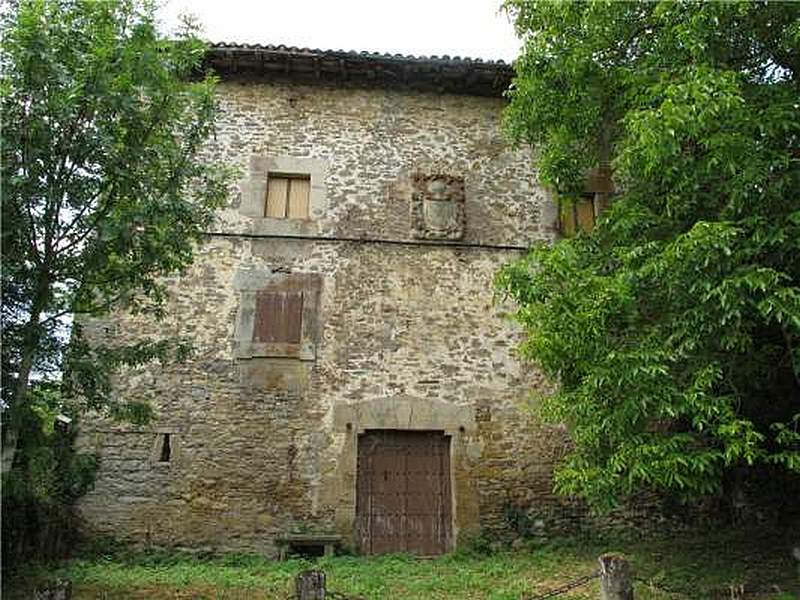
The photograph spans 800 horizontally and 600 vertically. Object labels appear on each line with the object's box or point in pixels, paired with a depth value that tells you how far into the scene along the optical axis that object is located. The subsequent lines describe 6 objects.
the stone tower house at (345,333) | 9.33
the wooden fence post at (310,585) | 5.74
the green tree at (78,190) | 6.30
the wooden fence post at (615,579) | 5.85
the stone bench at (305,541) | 9.02
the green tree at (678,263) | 6.22
